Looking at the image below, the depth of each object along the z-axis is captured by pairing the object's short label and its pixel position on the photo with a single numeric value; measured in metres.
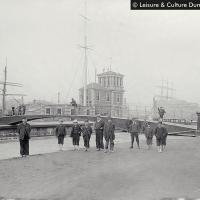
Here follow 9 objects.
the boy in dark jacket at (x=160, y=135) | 14.84
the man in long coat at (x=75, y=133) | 15.51
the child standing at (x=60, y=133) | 15.27
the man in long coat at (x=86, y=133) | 15.07
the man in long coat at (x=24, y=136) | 13.05
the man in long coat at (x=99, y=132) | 15.32
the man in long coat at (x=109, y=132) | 14.79
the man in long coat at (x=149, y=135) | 16.06
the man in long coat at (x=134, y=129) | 16.28
